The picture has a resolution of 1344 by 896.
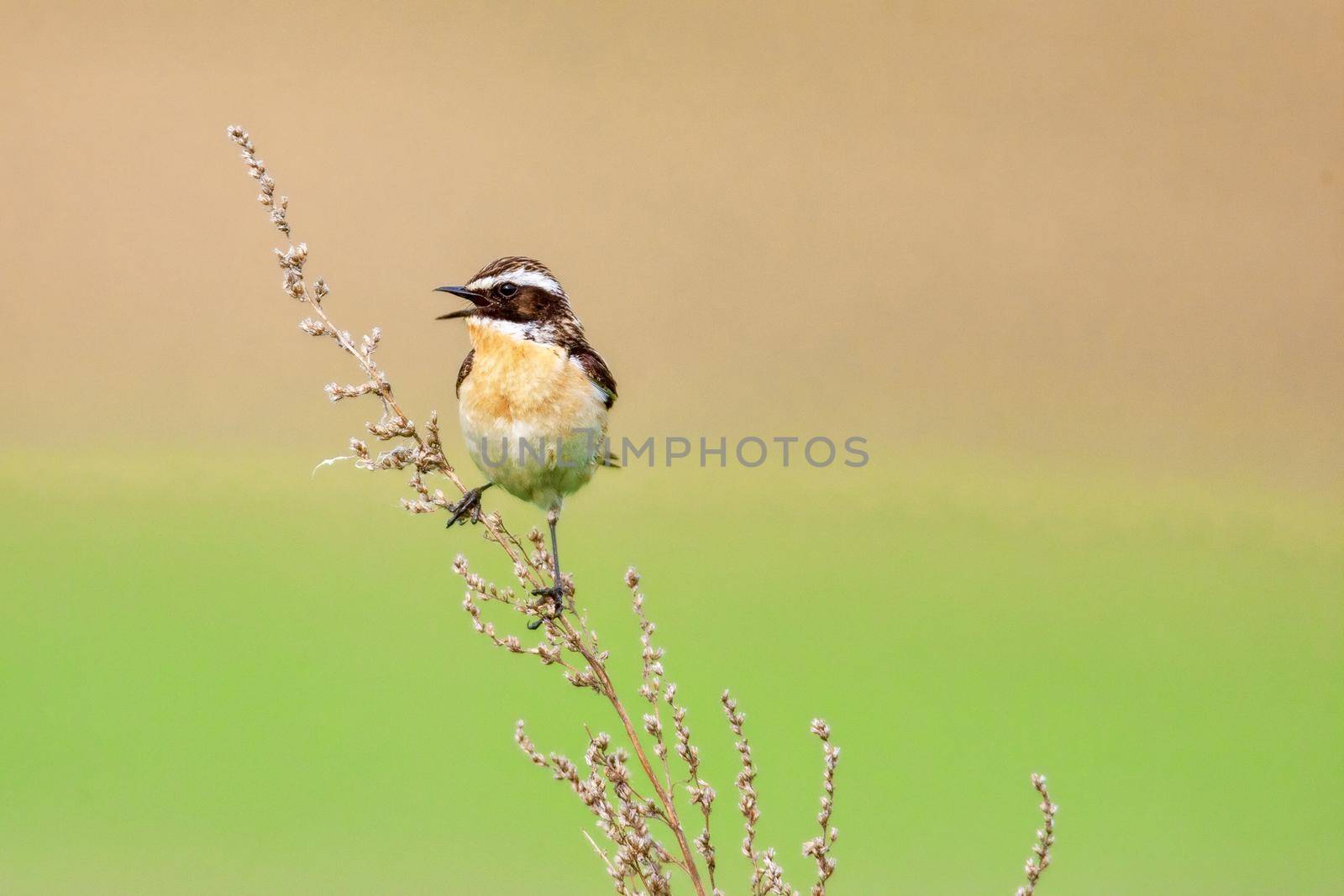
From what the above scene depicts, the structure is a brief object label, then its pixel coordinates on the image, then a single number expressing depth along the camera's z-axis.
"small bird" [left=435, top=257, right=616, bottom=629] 6.89
